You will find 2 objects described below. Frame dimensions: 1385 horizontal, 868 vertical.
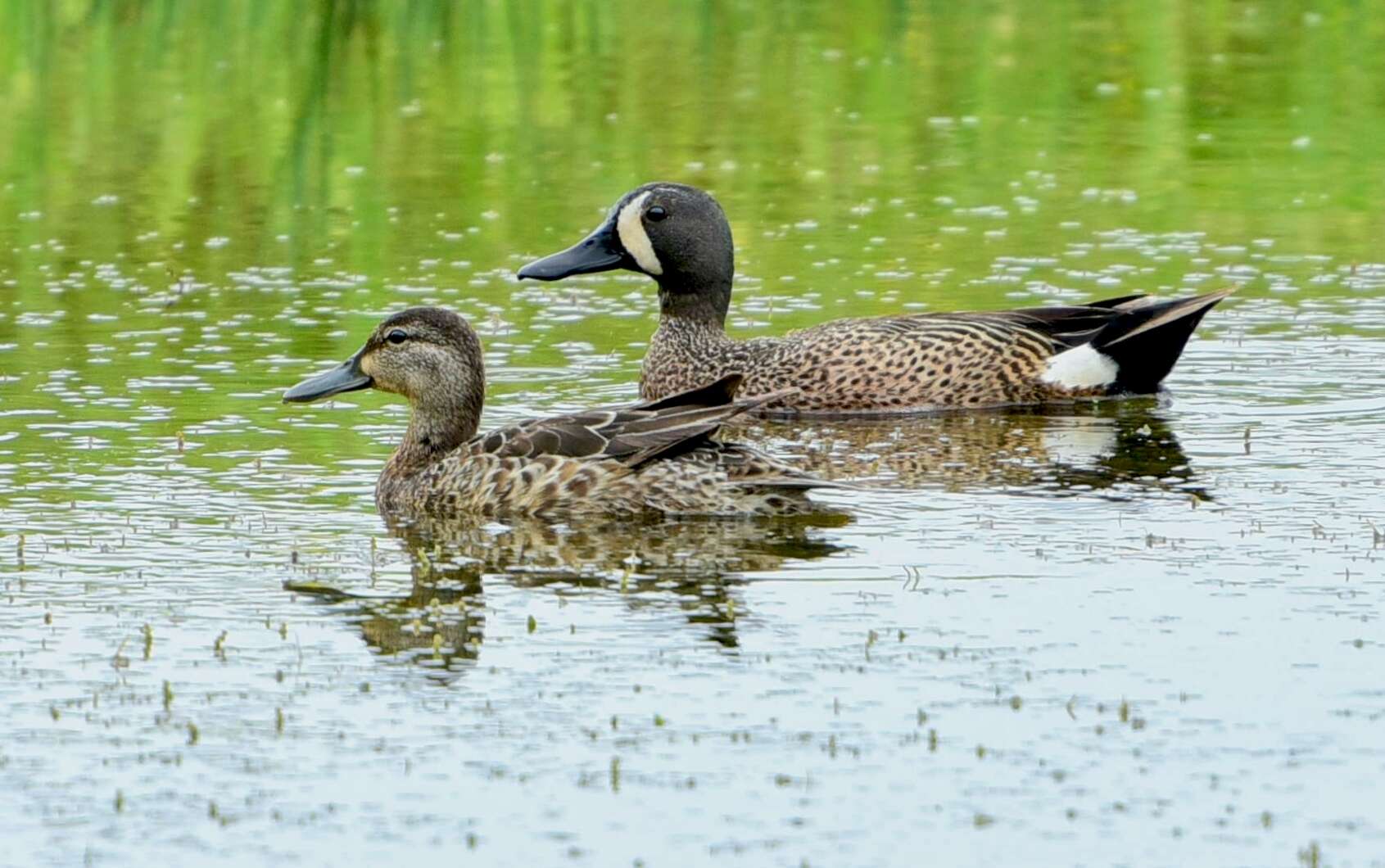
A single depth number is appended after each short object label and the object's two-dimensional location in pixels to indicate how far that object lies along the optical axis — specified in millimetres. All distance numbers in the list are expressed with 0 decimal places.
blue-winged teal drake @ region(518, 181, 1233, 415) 23047
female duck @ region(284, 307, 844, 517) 18172
